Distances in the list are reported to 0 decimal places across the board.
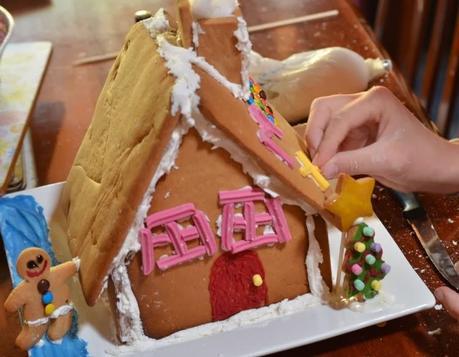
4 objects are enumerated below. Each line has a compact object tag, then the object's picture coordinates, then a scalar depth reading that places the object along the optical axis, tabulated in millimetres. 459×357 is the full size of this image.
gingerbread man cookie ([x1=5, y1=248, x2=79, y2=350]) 673
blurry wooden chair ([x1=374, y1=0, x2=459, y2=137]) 1579
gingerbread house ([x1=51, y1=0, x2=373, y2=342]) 631
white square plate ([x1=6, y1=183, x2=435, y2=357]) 707
